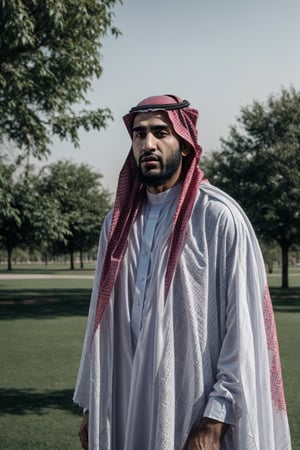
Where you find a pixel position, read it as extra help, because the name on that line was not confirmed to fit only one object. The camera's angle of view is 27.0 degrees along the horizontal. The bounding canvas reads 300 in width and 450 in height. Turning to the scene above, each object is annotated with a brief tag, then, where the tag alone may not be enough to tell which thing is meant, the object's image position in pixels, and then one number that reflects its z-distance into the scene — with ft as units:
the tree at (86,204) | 189.26
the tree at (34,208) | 50.65
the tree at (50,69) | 42.98
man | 7.93
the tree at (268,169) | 91.40
